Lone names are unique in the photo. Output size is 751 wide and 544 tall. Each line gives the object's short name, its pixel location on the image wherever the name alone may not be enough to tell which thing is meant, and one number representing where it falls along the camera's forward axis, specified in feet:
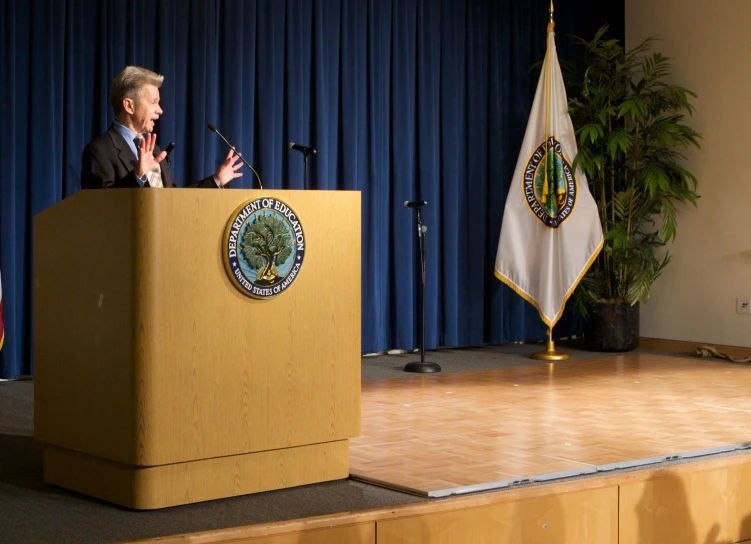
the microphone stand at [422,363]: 18.50
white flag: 21.34
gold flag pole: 20.65
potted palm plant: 21.38
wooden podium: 8.28
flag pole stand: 20.59
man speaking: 10.65
